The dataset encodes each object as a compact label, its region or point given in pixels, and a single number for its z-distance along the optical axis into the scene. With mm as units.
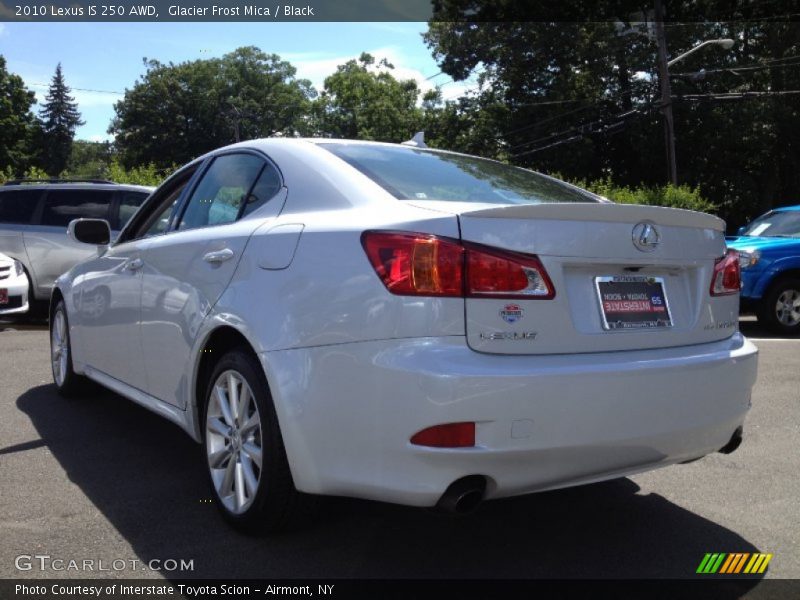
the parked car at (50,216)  11133
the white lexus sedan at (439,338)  2760
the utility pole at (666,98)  24578
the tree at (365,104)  70000
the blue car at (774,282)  10594
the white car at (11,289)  9594
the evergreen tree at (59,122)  99500
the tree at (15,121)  70375
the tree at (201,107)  75312
